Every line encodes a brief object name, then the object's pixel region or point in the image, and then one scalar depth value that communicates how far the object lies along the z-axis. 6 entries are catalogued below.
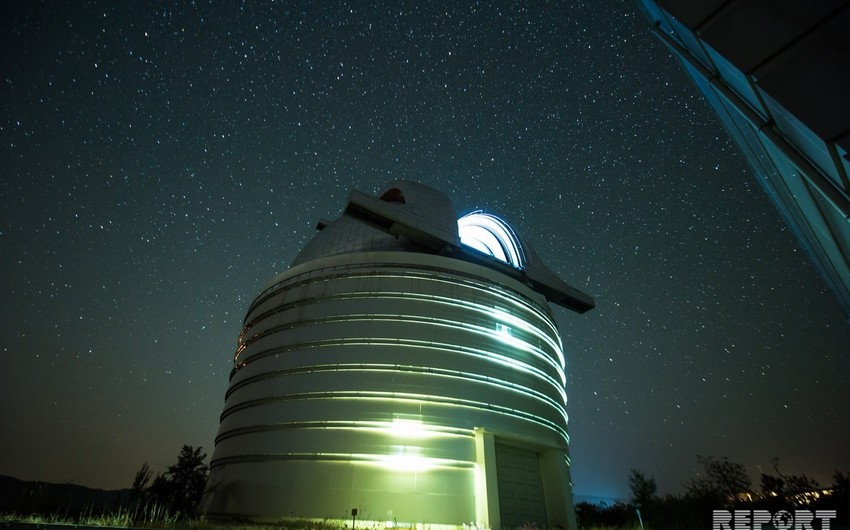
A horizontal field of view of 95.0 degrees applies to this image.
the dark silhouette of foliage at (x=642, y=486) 39.25
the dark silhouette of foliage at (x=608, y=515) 25.64
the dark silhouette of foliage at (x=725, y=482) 25.66
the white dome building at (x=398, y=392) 14.85
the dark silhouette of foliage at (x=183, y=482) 33.17
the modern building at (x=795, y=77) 2.11
